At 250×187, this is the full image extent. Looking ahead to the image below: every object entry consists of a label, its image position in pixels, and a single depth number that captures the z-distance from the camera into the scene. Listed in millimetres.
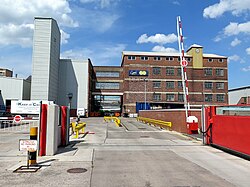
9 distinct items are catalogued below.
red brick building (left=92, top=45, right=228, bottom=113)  55717
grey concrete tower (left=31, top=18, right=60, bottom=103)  39627
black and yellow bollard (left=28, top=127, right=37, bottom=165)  6373
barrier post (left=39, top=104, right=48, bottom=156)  7862
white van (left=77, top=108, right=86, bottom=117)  47391
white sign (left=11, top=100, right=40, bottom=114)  33840
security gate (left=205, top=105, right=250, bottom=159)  7665
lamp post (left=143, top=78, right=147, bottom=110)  54013
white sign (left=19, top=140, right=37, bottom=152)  6263
